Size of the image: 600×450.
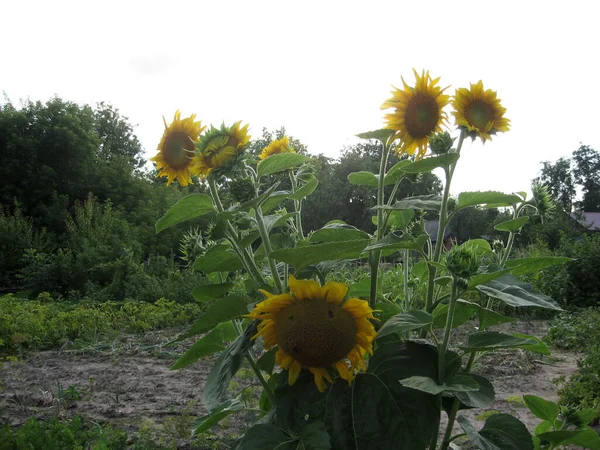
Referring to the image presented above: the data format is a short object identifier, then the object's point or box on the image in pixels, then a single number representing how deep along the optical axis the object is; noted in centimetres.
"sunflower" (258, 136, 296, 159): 149
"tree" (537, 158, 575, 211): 3803
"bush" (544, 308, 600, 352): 397
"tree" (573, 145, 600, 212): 4175
